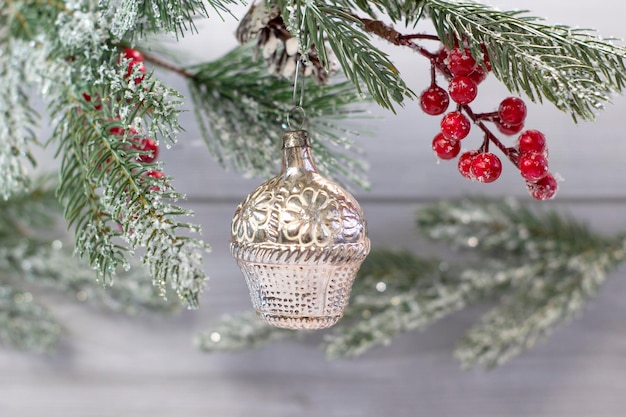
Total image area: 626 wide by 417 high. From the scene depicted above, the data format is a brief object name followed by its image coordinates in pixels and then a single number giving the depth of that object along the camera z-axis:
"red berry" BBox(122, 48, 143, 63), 0.36
